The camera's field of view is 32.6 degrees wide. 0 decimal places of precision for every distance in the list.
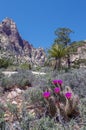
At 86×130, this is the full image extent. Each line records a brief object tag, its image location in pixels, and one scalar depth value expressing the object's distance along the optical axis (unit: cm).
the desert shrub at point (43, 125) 191
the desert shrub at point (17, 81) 438
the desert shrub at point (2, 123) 192
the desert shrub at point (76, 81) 355
